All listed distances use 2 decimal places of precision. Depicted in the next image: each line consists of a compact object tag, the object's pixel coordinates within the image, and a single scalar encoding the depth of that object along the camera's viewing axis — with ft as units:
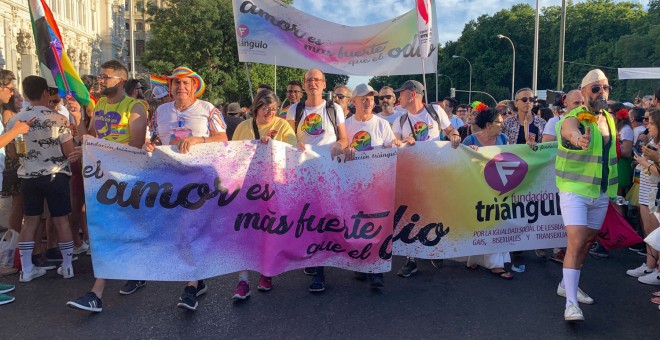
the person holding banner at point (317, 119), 16.88
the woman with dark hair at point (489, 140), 17.63
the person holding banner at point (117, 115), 15.48
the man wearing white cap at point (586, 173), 13.61
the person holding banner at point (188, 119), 14.97
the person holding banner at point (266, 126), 15.84
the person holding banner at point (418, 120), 18.94
